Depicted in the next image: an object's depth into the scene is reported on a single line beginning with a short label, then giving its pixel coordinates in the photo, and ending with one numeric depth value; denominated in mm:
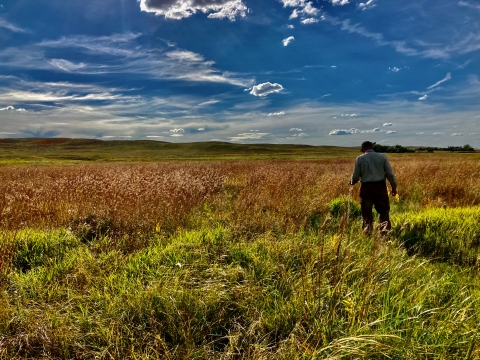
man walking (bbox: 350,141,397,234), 6434
